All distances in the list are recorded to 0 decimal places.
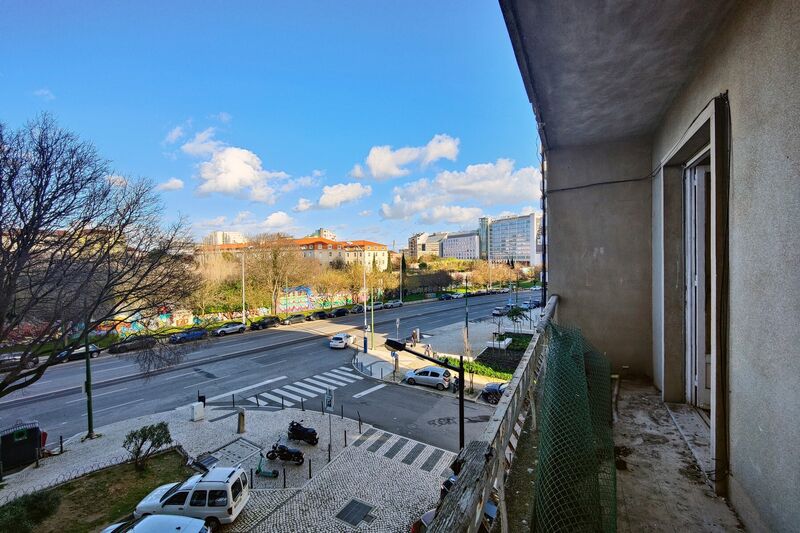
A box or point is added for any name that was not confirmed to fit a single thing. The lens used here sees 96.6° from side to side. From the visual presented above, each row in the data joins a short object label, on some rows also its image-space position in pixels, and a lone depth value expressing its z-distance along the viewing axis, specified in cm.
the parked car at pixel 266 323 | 3239
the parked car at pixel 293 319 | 3484
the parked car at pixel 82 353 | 2236
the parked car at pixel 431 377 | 1758
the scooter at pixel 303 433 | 1198
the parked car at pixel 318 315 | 3818
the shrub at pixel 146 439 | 1020
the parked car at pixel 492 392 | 1587
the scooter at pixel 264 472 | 1029
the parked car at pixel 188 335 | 2577
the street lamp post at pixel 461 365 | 842
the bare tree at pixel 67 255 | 956
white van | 810
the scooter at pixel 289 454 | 1086
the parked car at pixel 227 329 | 2989
